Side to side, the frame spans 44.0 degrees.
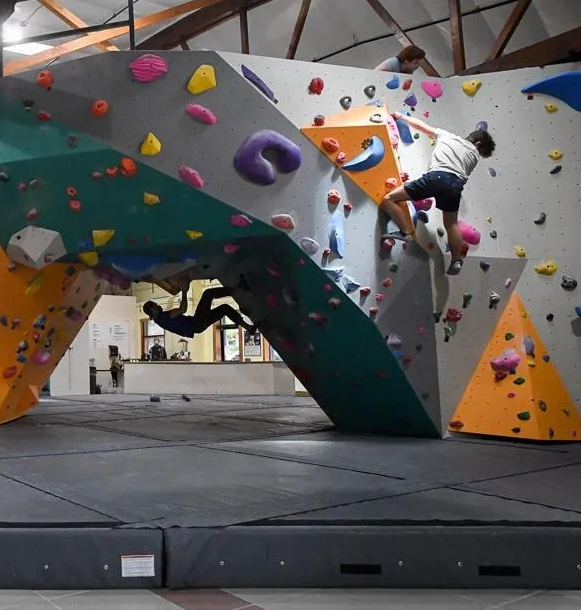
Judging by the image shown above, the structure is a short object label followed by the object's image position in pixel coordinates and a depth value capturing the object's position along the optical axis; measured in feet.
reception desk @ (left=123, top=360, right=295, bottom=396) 37.47
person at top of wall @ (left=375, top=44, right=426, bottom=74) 18.09
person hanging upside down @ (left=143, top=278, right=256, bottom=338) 22.33
